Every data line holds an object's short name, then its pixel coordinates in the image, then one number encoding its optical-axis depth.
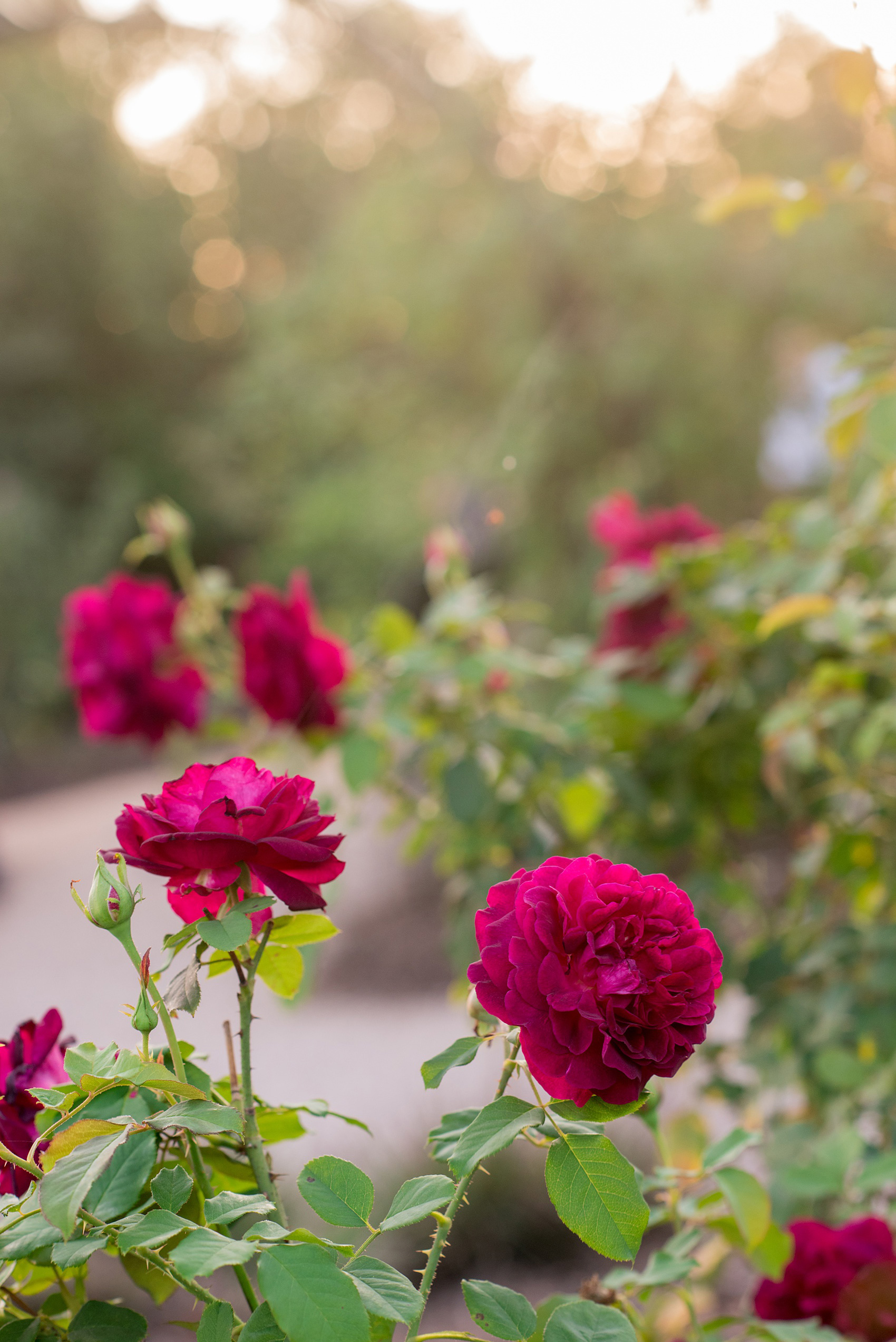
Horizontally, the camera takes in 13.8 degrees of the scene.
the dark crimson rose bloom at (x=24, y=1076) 1.36
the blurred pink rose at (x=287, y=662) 2.19
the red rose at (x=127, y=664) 2.40
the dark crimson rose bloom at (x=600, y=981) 1.27
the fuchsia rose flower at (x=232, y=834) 1.29
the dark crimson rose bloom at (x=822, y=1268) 1.55
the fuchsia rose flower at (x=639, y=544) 2.54
